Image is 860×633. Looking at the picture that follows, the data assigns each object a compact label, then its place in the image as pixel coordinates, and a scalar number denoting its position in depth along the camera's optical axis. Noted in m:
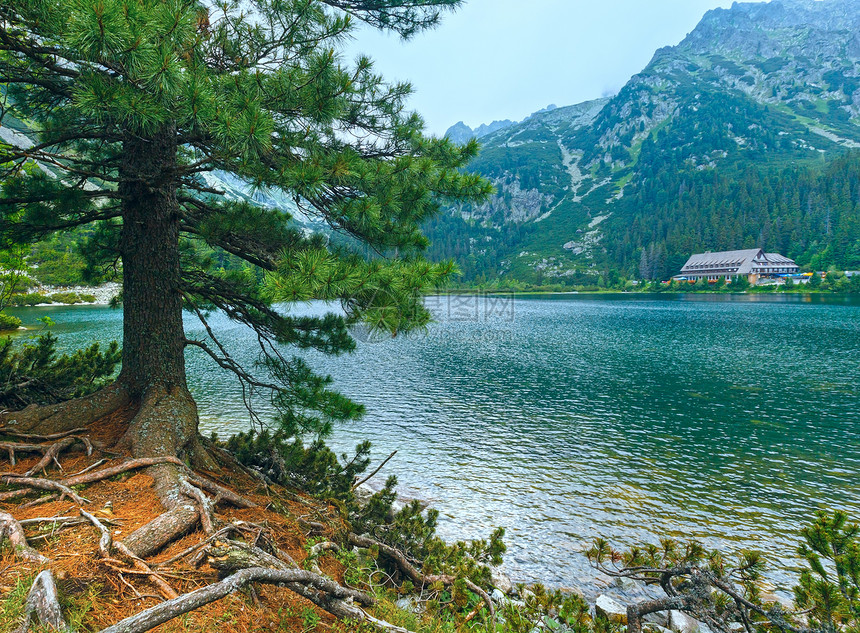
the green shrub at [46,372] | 7.17
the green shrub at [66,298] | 76.12
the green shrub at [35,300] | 61.76
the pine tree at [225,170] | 3.78
